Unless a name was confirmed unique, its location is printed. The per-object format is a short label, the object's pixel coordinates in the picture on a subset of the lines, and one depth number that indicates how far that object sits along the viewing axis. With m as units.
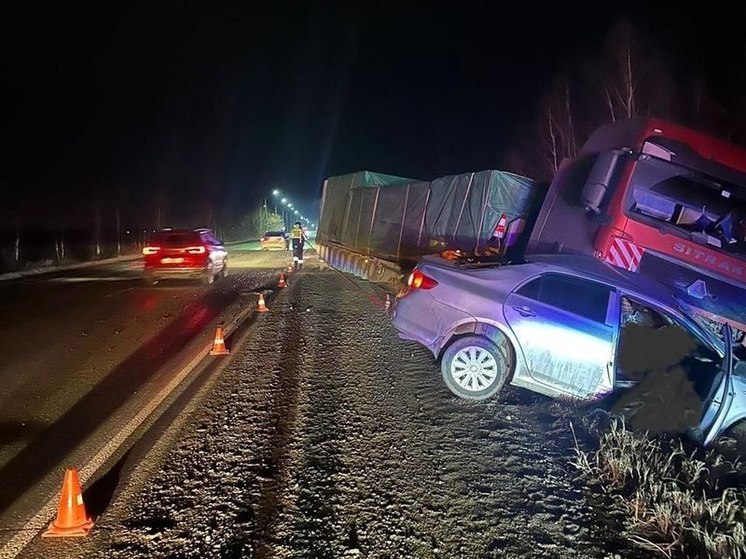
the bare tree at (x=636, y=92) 18.55
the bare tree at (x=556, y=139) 23.73
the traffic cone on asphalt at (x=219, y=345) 7.93
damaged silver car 5.64
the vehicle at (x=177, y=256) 15.22
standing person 23.05
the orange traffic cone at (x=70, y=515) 3.50
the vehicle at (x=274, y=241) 41.38
